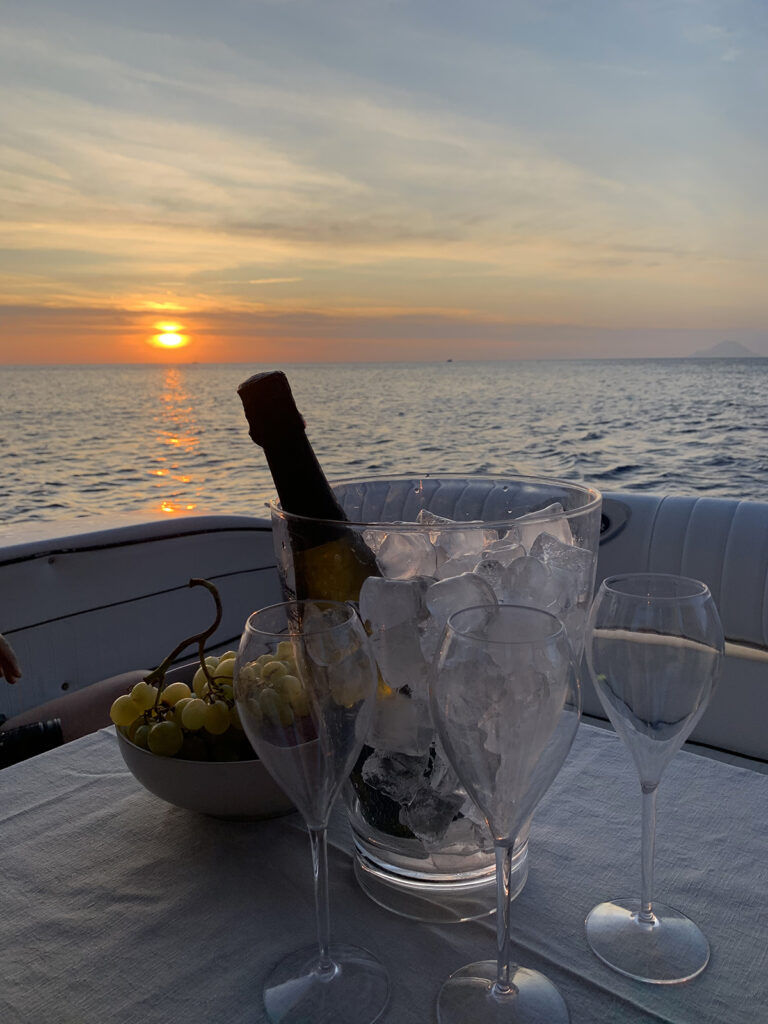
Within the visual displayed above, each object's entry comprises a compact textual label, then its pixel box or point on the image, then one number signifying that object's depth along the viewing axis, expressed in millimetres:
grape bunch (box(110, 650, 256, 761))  669
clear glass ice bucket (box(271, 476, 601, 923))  524
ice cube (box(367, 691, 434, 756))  543
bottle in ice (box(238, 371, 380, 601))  593
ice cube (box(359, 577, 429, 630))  522
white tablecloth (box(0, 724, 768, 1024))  513
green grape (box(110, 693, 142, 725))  721
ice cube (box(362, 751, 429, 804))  577
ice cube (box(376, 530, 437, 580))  567
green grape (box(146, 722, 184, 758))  662
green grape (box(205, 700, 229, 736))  671
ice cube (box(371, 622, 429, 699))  521
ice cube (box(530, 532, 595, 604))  565
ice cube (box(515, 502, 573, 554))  549
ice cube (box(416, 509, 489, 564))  528
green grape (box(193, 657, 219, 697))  713
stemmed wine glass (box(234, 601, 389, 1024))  451
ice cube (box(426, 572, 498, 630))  491
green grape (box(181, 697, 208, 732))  668
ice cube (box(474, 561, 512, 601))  540
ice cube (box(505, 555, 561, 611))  539
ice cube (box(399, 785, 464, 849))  572
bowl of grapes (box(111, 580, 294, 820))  648
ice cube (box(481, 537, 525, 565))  552
